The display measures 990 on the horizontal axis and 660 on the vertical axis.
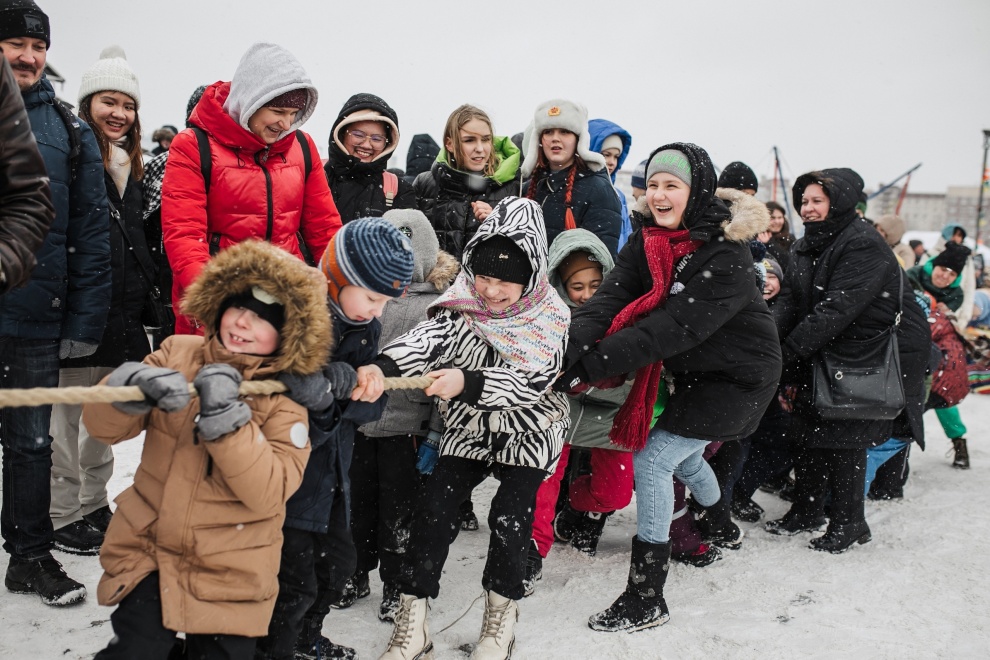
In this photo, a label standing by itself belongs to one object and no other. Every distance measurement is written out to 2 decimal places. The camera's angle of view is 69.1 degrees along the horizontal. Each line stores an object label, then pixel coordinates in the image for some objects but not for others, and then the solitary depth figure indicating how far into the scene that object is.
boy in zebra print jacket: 2.87
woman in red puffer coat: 3.02
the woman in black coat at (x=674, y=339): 3.17
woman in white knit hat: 3.61
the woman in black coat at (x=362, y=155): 3.96
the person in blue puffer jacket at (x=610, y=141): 5.37
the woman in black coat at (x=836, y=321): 4.30
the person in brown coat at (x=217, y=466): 2.03
